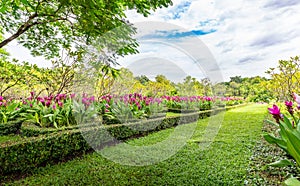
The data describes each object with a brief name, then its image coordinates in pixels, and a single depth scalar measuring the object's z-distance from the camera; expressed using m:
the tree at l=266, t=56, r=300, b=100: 8.45
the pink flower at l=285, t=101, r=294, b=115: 1.79
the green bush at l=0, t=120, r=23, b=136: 4.25
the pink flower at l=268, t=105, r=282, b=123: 1.62
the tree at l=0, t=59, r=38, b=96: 7.48
